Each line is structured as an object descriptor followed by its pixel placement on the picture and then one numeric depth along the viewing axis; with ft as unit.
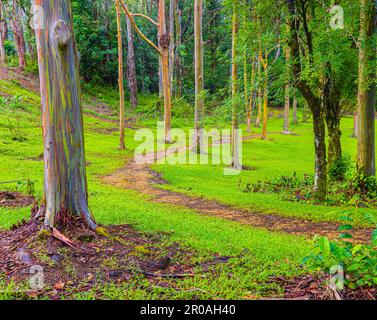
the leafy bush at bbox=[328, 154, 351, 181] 41.33
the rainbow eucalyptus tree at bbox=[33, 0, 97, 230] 14.51
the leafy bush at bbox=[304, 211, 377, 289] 10.87
